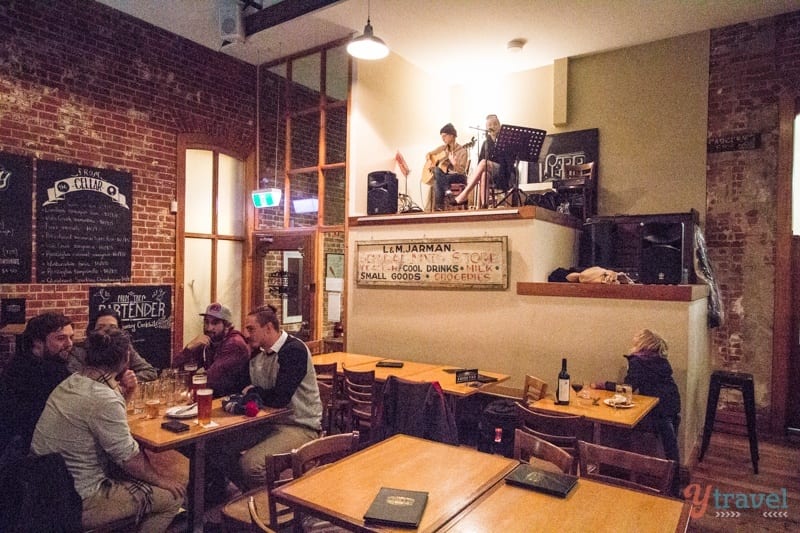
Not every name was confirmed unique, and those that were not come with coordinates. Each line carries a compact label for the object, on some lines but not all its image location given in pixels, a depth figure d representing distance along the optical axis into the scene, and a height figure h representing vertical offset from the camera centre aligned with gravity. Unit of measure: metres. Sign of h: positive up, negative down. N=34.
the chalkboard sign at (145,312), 5.62 -0.57
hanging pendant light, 4.88 +1.93
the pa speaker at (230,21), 6.04 +2.64
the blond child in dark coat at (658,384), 3.93 -0.85
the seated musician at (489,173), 6.01 +1.01
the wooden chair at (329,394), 4.27 -1.08
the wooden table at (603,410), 3.29 -0.92
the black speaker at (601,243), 5.79 +0.23
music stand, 5.60 +1.23
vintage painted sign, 5.29 +0.00
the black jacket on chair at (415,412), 3.53 -0.98
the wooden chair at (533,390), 3.84 -0.88
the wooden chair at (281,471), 2.38 -0.94
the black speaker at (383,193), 6.18 +0.78
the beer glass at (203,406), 2.96 -0.78
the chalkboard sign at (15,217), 4.87 +0.36
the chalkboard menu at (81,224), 5.15 +0.34
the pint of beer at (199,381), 3.17 -0.70
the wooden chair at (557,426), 2.97 -0.90
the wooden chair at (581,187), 6.24 +0.89
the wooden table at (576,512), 1.91 -0.90
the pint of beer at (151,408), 3.07 -0.83
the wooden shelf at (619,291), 4.30 -0.21
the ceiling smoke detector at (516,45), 6.44 +2.58
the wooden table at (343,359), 5.24 -0.97
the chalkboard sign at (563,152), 6.76 +1.41
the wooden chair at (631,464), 2.27 -0.85
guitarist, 6.69 +1.23
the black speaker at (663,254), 5.29 +0.12
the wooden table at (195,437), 2.74 -0.90
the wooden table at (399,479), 2.00 -0.90
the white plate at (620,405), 3.56 -0.90
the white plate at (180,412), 3.06 -0.85
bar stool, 4.59 -1.09
